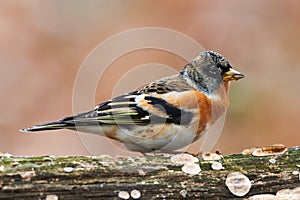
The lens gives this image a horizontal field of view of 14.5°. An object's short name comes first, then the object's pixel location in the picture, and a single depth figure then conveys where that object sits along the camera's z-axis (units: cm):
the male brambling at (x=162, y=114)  681
